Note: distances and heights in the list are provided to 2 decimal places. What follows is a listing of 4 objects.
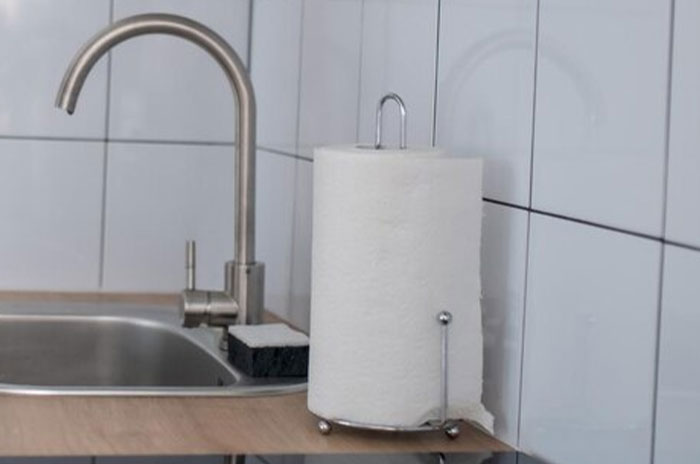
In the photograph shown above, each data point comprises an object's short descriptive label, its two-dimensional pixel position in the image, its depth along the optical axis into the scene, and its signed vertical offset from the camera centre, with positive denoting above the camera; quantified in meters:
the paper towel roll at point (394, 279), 1.72 -0.09
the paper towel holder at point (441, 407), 1.73 -0.20
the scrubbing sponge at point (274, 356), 2.07 -0.20
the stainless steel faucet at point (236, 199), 2.21 -0.04
